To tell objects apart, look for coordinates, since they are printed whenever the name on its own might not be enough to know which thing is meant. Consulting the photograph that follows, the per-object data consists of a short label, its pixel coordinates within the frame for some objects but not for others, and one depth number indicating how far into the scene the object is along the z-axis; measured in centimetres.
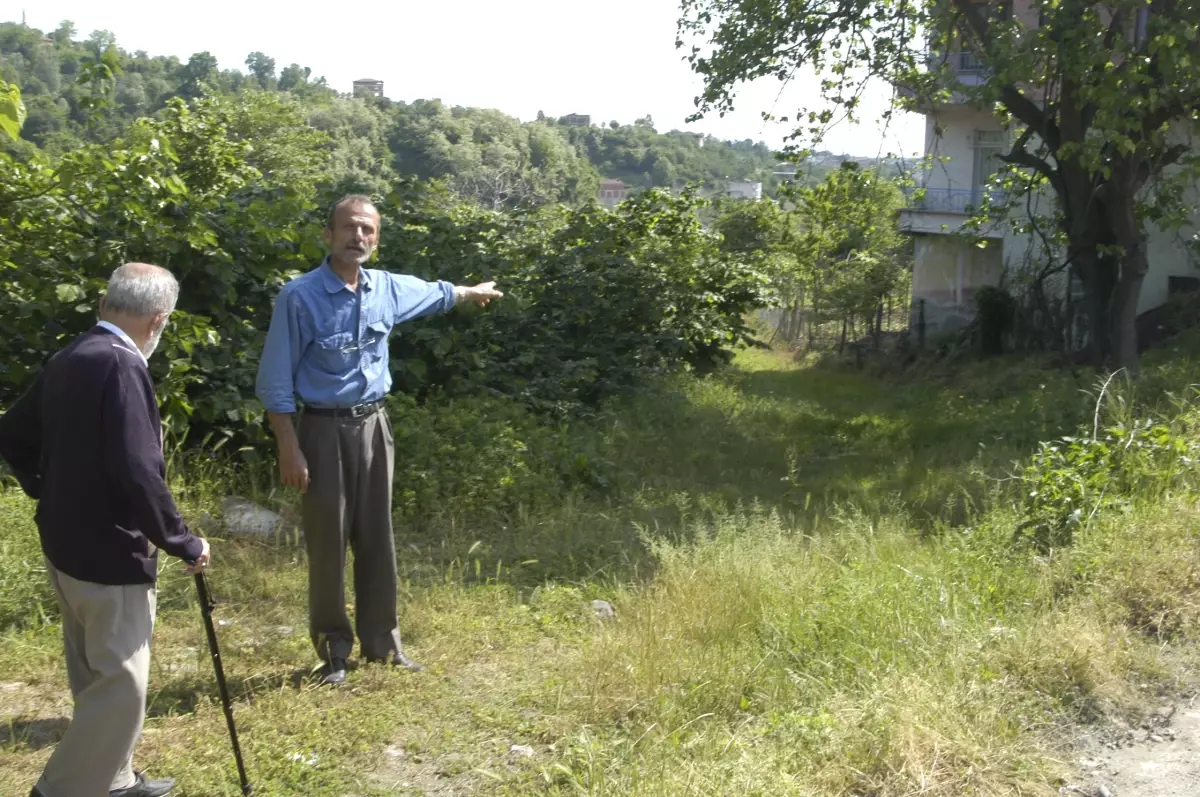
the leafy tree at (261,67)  14638
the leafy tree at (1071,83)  1235
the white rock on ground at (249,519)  731
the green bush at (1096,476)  623
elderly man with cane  360
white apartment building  2969
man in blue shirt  493
